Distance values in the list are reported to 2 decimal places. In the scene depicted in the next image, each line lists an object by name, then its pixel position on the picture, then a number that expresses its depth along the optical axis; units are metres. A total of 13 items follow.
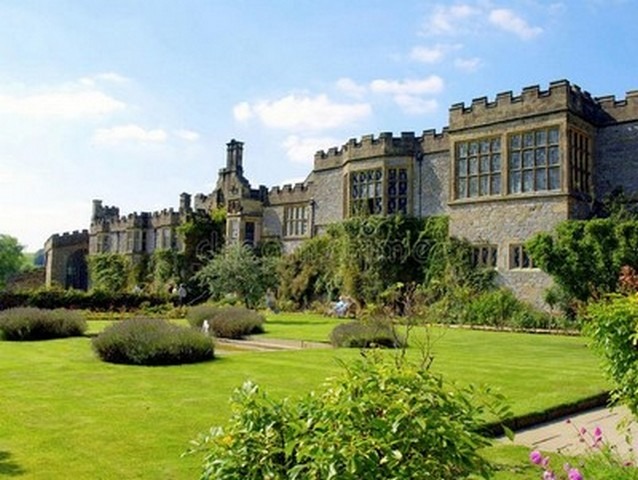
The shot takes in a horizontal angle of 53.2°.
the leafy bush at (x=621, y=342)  5.95
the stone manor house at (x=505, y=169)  23.48
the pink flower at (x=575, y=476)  3.21
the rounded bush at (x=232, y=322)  18.62
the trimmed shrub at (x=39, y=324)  17.58
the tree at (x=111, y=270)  51.53
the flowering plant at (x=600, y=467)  4.36
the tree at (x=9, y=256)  75.25
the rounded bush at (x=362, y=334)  15.03
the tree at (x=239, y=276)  27.69
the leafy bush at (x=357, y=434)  2.65
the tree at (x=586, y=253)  20.70
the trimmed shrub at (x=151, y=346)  12.17
